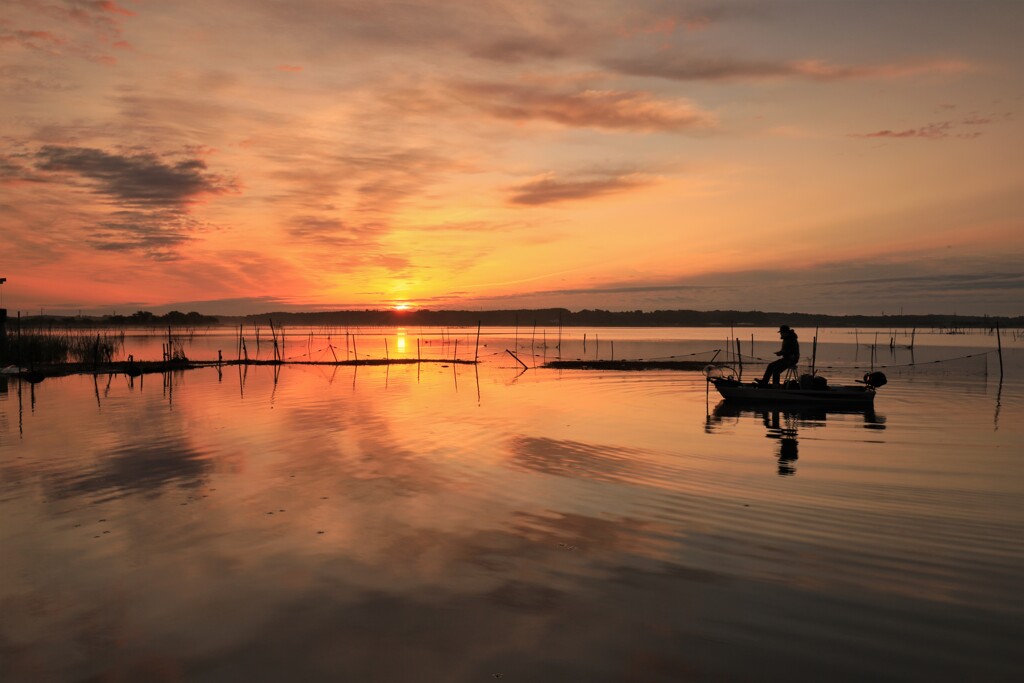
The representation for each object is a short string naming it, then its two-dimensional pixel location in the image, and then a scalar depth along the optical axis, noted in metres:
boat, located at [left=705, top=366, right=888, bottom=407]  25.50
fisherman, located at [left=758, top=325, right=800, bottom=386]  26.83
